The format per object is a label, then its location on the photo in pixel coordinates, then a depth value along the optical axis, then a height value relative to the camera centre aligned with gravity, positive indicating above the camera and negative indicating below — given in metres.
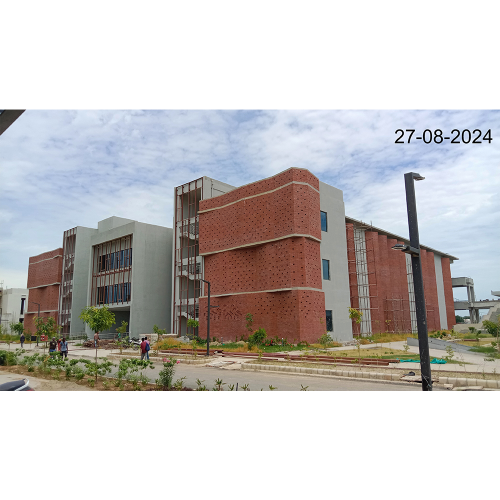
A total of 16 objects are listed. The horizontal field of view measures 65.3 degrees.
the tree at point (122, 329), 36.60 -0.58
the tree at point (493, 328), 24.22 -0.74
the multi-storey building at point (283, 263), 28.45 +4.86
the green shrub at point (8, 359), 15.42 -1.38
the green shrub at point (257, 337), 26.48 -1.09
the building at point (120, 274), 41.74 +5.52
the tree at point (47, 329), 31.74 -0.41
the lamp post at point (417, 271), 7.11 +0.91
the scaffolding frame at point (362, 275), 38.72 +4.47
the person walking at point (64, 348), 20.47 -1.26
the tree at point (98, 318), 26.91 +0.34
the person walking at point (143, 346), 18.47 -1.11
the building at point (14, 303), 67.50 +3.70
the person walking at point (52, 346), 22.36 -1.27
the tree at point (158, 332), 32.07 -0.86
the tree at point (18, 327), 47.42 -0.39
